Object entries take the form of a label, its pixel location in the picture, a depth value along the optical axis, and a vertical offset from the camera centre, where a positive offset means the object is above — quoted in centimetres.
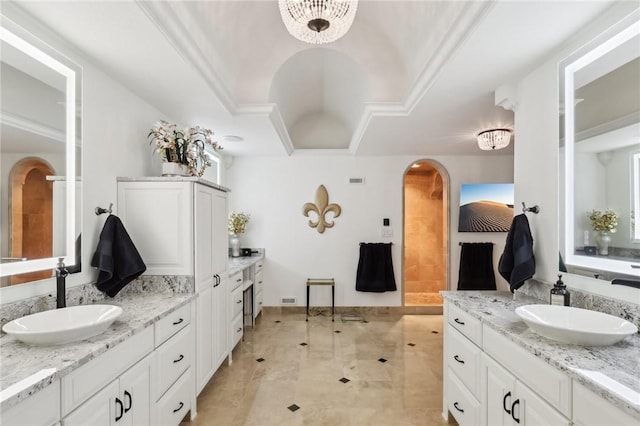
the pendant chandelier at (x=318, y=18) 157 +103
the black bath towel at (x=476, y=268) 443 -80
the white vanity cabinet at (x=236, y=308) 309 -101
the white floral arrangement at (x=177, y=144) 236 +55
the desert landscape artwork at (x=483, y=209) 445 +6
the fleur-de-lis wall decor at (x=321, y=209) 460 +6
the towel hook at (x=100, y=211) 202 +2
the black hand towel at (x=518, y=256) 188 -27
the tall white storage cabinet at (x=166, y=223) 223 -7
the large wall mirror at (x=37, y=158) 147 +30
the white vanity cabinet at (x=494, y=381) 119 -80
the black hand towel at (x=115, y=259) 191 -29
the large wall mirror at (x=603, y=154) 143 +30
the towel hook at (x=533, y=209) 197 +3
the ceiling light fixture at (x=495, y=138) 324 +80
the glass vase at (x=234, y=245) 438 -45
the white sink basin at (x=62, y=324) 121 -50
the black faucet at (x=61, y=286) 162 -39
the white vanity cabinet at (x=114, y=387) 119 -77
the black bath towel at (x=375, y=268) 441 -80
